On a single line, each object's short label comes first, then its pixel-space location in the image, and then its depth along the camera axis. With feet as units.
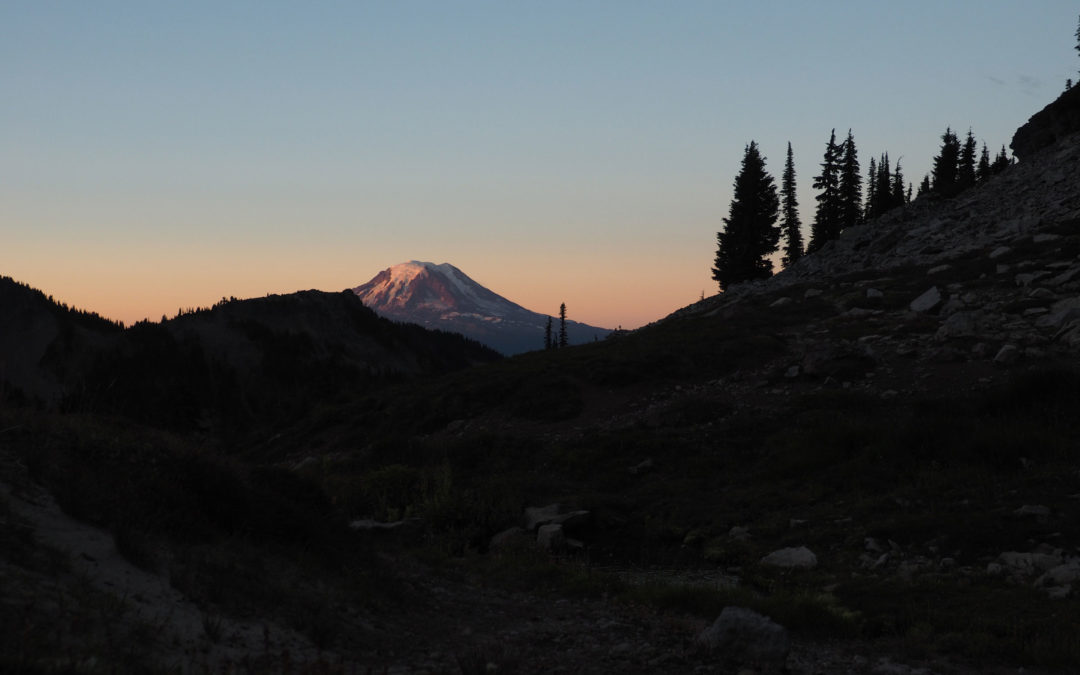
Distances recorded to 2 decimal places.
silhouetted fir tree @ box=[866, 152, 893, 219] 265.54
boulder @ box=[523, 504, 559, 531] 46.65
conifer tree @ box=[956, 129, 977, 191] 284.12
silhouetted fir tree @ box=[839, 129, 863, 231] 241.76
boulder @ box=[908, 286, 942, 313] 83.98
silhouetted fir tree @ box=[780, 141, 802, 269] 242.86
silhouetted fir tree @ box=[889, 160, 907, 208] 273.21
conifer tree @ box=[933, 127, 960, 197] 270.87
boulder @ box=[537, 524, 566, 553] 42.53
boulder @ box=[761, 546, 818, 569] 36.24
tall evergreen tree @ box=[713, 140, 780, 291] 215.31
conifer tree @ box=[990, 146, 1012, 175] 276.00
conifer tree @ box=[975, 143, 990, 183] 282.36
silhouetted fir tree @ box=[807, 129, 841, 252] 239.50
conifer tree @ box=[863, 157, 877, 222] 292.20
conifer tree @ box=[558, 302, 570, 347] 258.80
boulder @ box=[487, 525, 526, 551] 43.60
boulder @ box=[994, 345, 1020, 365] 60.44
